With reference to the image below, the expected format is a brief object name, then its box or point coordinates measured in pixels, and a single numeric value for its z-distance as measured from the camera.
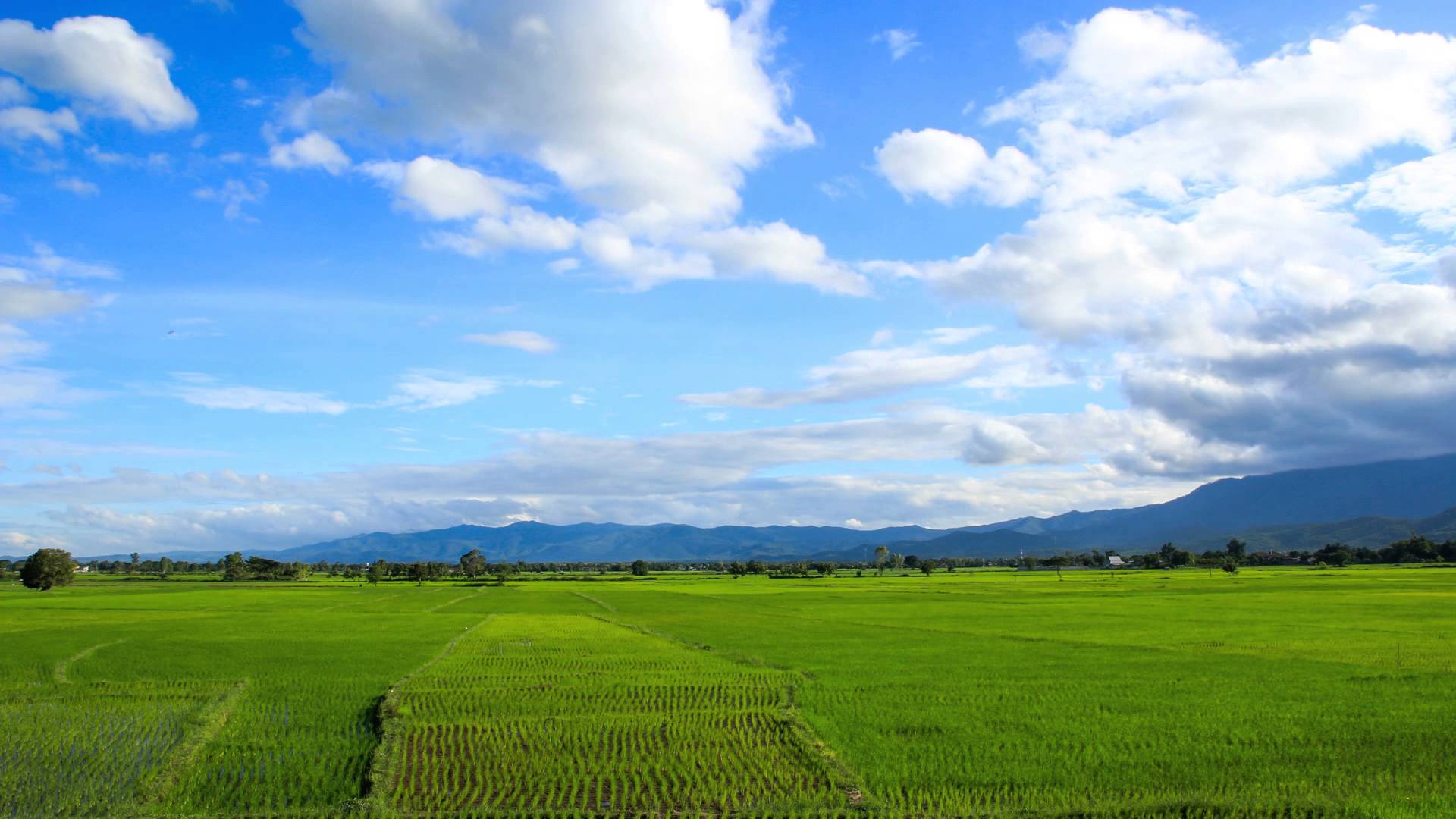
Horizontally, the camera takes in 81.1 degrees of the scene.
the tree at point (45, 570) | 81.31
